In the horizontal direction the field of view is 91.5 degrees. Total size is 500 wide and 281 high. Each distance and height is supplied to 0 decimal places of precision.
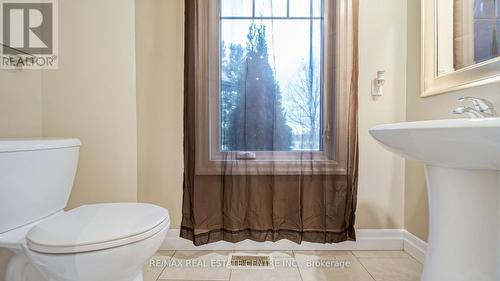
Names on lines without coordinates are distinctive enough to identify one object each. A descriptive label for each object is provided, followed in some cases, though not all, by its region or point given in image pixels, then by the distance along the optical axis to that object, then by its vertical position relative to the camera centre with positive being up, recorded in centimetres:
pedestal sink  71 -22
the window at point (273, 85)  138 +28
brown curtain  141 -41
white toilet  76 -33
